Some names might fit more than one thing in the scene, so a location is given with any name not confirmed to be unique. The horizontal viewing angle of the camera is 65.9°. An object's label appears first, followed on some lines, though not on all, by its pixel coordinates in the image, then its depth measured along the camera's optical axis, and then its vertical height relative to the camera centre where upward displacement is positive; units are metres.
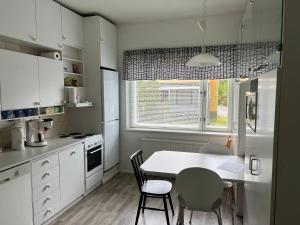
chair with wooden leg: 2.46 -1.00
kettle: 2.64 -0.46
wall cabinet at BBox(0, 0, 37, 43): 2.31 +0.83
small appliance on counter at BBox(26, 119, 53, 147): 2.87 -0.45
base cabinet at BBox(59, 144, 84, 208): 2.86 -0.99
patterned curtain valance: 3.64 +0.56
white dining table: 2.30 -0.74
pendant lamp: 2.35 +0.38
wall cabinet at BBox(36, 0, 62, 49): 2.79 +0.93
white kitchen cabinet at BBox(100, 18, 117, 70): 3.71 +0.89
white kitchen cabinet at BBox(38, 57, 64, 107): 2.85 +0.20
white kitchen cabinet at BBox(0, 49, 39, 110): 2.35 +0.18
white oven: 3.36 -0.98
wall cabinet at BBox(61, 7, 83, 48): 3.26 +1.02
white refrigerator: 3.75 -0.33
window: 3.95 -0.13
